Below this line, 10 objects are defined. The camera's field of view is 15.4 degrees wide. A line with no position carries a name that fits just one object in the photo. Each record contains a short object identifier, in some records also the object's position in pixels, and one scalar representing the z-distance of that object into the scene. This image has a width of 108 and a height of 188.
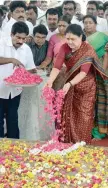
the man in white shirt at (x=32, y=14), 7.61
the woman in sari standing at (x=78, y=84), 5.03
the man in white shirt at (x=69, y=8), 7.60
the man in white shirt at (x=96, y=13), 7.46
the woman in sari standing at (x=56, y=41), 6.17
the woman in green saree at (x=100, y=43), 5.88
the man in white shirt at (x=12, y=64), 5.14
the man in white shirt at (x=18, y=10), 6.38
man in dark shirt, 6.14
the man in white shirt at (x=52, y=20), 6.88
